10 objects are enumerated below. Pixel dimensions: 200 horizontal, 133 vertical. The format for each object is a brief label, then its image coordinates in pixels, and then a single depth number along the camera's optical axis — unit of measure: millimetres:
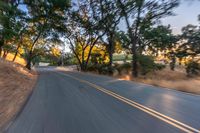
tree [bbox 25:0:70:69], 12017
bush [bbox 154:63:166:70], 14190
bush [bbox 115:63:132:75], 14421
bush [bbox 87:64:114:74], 12916
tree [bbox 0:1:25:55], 7191
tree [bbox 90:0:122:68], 12265
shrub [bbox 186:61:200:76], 15069
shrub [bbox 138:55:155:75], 12538
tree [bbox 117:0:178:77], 9714
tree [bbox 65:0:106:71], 14202
